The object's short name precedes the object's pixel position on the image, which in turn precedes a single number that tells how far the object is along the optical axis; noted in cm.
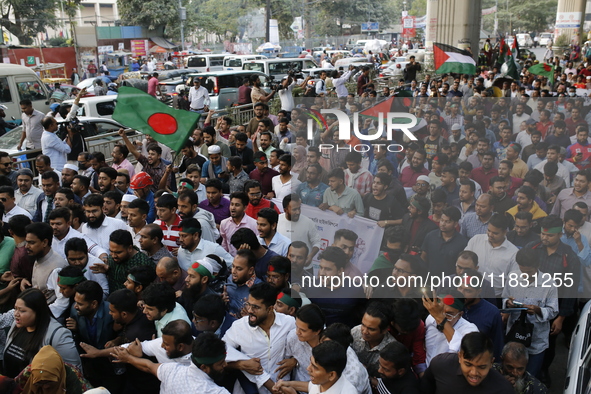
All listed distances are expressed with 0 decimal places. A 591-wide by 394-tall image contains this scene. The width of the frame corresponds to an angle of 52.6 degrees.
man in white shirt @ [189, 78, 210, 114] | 1409
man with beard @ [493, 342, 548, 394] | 341
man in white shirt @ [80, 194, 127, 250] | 521
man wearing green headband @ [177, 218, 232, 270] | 473
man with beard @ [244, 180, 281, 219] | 586
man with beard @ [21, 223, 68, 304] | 459
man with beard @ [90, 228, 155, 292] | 450
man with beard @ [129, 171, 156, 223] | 625
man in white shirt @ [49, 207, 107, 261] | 504
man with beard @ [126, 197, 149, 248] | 532
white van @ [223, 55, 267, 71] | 2677
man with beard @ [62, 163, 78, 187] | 700
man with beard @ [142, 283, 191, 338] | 376
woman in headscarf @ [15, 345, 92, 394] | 316
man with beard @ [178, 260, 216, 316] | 417
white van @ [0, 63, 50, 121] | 1472
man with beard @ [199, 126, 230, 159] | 827
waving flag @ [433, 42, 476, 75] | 1320
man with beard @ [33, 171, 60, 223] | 637
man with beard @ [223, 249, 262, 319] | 428
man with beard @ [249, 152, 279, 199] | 696
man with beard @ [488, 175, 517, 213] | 531
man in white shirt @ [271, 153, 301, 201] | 661
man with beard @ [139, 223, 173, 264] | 480
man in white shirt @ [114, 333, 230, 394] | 320
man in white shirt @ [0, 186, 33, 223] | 595
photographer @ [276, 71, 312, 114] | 1176
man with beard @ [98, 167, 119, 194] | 650
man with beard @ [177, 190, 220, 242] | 539
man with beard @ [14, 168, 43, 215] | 647
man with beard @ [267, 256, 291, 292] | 426
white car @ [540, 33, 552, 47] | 6185
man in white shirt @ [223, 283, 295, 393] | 363
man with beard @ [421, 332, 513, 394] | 308
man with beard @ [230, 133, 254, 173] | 808
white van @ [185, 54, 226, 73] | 2808
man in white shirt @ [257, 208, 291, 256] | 511
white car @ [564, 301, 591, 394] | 364
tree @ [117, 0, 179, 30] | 4700
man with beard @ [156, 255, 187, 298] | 433
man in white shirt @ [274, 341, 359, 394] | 308
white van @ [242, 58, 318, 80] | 2200
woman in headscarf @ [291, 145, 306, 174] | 668
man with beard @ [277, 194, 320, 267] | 517
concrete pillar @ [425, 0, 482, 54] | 2462
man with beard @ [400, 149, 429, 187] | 634
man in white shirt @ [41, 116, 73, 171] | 811
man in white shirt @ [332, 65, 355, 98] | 1578
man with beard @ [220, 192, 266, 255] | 549
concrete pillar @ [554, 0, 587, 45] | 3562
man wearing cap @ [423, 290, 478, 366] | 366
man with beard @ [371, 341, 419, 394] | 326
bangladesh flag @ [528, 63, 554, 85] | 1374
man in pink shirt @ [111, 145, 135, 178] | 744
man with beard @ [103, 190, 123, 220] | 587
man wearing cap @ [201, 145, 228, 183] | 731
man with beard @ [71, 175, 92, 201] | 646
